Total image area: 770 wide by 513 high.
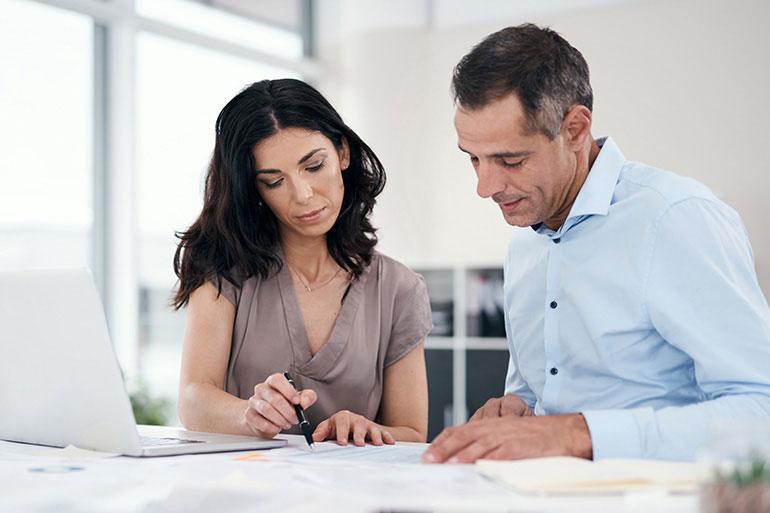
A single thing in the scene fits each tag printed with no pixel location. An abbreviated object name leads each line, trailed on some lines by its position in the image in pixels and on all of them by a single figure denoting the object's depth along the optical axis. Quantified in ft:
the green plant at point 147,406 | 16.76
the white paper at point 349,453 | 5.21
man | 5.25
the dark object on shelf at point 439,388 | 19.17
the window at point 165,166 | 17.98
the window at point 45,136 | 15.65
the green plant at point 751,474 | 3.45
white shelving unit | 18.89
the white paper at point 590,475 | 3.85
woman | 7.47
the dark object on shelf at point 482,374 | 18.63
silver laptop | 5.28
